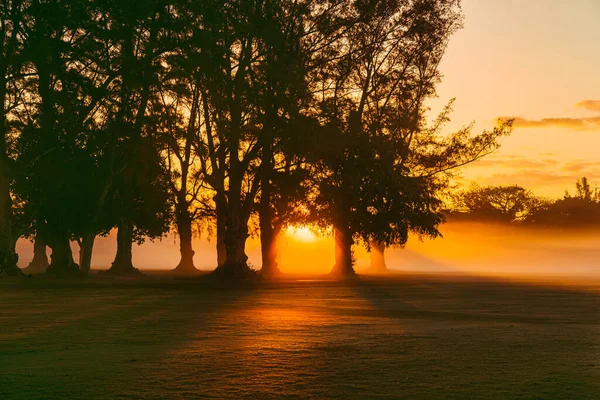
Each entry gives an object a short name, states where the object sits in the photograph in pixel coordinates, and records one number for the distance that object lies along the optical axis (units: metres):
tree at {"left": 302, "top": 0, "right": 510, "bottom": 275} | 54.28
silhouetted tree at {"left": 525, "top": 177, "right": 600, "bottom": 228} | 136.12
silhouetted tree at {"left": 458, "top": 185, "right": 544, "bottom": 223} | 136.75
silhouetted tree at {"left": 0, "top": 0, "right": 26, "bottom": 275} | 43.91
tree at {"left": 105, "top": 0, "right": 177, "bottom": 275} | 44.44
